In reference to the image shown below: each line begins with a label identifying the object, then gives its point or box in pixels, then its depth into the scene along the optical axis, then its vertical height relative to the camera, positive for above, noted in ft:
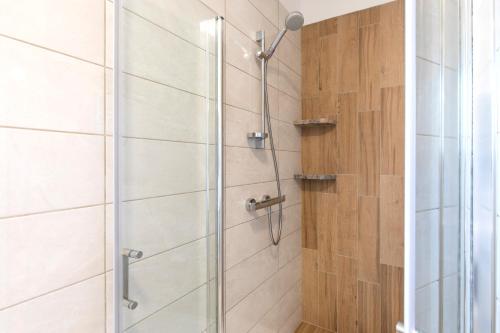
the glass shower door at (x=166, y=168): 2.64 -0.03
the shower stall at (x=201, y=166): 1.86 -0.01
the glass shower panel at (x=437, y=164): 1.92 +0.01
